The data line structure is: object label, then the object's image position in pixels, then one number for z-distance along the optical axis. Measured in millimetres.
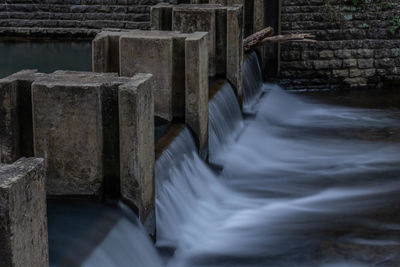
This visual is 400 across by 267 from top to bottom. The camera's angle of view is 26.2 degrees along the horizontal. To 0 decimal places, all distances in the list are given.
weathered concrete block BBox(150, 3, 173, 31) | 10055
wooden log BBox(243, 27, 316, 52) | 13508
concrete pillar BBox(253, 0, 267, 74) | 14312
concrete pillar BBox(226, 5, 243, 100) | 10680
